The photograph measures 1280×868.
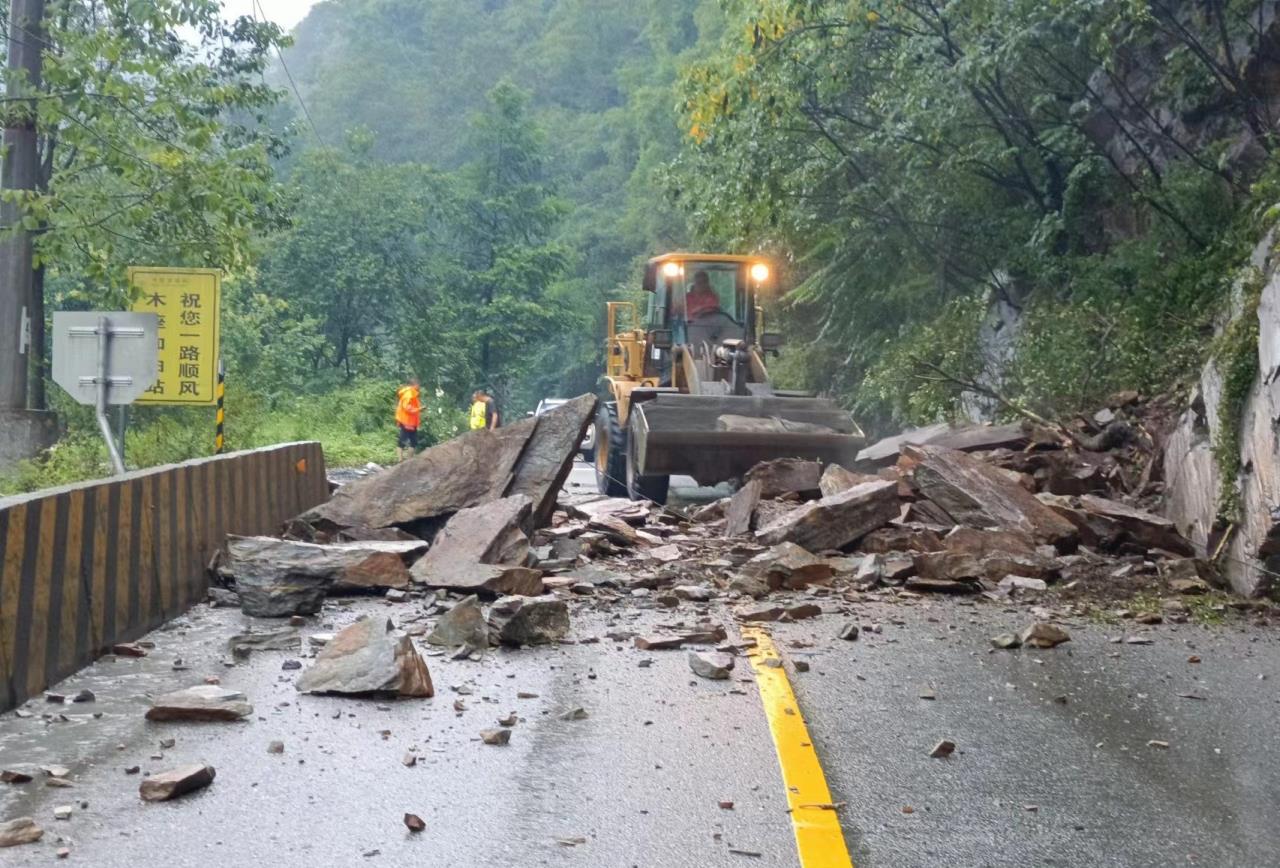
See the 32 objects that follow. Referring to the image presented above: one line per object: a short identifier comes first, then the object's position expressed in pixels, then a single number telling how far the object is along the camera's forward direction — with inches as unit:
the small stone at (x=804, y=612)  366.0
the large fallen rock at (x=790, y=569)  413.1
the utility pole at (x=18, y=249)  661.9
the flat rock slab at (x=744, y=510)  524.7
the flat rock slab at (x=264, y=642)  307.4
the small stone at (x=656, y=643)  322.0
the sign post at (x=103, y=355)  487.8
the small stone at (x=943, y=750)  229.8
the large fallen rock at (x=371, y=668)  264.8
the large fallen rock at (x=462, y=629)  317.1
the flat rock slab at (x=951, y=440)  596.4
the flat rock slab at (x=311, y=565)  360.5
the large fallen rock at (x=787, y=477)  591.2
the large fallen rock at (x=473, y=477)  468.8
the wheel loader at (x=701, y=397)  660.7
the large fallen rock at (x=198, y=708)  245.0
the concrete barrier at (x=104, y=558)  258.8
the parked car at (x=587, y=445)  1390.3
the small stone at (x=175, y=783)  198.4
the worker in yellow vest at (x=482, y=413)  1229.7
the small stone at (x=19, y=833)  177.7
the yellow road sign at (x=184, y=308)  652.7
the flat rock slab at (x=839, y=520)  460.1
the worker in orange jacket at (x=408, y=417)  1177.7
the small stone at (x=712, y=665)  288.5
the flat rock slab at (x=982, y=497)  457.1
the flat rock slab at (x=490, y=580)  382.9
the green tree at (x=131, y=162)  626.5
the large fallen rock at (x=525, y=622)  320.5
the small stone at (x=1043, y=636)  326.3
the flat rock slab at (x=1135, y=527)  439.8
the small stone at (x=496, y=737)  234.4
